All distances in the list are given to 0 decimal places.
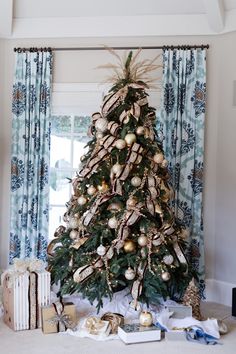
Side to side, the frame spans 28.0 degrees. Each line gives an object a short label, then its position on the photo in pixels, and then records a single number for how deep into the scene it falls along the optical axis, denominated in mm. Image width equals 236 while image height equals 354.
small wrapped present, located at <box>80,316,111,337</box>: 3400
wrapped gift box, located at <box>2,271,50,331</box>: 3477
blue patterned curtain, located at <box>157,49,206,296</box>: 4500
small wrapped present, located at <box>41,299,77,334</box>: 3426
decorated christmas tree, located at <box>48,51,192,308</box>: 3635
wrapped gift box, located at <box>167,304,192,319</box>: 3602
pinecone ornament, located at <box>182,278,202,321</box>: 3701
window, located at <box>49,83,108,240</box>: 4762
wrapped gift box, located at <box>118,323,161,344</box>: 3285
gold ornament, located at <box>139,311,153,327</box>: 3414
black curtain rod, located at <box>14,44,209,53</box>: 4547
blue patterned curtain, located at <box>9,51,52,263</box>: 4750
